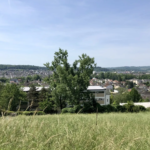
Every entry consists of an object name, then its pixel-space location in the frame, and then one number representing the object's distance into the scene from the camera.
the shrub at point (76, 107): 23.59
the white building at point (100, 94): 35.09
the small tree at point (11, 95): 28.48
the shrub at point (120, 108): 23.33
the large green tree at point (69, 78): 25.70
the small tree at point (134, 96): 56.91
